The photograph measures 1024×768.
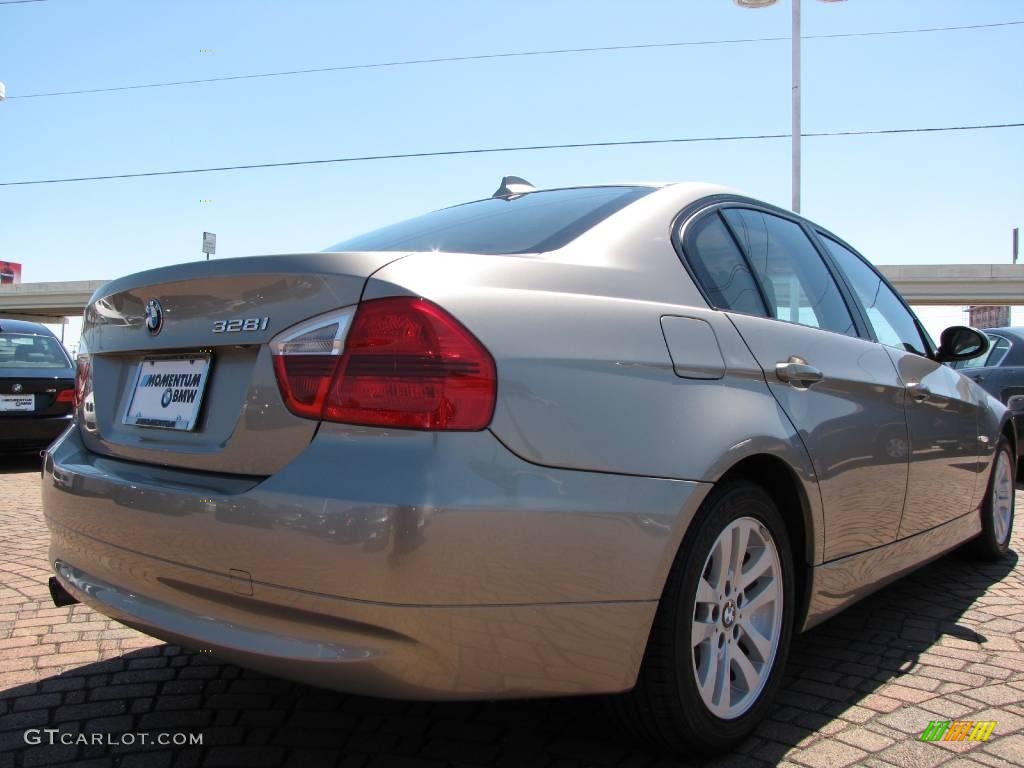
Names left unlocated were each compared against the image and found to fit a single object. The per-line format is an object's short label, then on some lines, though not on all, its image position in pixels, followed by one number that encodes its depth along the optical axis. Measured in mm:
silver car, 1743
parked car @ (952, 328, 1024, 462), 7527
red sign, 87562
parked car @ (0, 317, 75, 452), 8148
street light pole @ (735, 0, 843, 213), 17234
